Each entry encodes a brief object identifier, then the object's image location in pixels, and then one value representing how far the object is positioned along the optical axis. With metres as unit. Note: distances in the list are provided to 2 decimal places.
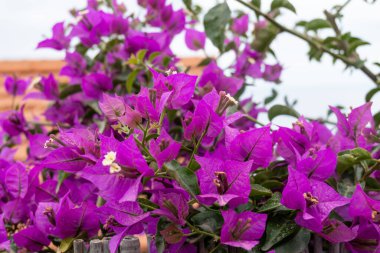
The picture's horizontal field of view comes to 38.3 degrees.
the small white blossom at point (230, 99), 0.64
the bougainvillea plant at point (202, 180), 0.60
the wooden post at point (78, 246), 0.69
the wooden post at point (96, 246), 0.67
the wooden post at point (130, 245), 0.66
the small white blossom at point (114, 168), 0.57
